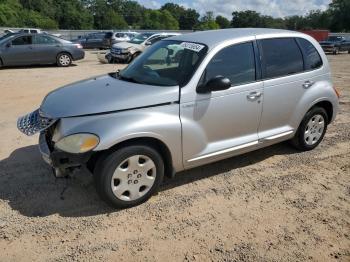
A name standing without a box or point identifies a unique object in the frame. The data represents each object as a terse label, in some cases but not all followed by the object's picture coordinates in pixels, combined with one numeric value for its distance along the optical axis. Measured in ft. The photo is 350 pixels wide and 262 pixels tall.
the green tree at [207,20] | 338.30
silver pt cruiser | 12.62
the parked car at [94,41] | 106.93
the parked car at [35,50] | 49.63
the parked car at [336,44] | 95.64
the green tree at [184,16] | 407.89
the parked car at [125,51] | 58.29
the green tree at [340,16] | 270.05
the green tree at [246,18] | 354.80
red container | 129.51
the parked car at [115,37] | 98.58
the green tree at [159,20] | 357.00
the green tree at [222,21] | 412.69
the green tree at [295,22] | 341.15
